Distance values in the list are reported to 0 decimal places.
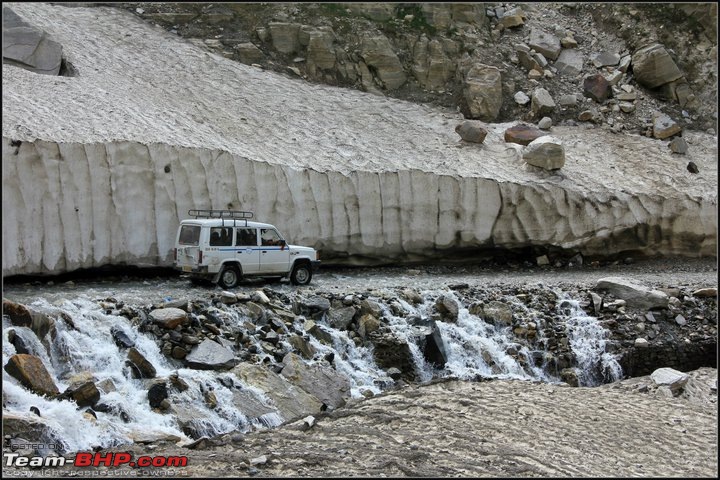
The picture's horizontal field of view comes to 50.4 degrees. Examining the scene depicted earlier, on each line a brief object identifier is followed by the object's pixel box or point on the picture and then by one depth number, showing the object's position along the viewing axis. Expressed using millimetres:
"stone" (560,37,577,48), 29031
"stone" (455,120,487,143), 23516
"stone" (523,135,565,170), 21922
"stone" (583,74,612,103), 27156
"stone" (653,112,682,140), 25703
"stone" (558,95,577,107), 26777
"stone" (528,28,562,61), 28750
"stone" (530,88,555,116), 26391
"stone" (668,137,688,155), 24953
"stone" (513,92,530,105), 26859
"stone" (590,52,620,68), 28547
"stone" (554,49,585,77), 28250
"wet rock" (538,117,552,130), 25953
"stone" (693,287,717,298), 17938
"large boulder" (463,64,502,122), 26250
